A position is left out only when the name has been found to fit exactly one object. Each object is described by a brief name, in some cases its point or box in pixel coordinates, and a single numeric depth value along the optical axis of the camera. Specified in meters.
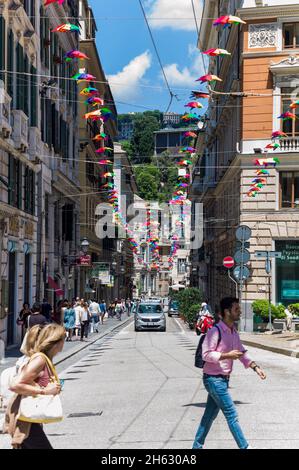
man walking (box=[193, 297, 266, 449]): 7.80
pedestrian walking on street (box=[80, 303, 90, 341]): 32.10
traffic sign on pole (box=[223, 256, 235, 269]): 30.36
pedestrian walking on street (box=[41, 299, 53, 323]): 28.92
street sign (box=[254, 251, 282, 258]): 29.23
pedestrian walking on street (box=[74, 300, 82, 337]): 32.28
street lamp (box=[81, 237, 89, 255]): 45.38
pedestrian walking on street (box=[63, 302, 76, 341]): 31.20
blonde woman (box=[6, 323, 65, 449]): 5.99
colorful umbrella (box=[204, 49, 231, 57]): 22.15
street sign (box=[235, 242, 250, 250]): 28.58
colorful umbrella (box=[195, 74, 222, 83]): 22.69
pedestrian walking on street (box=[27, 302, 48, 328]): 17.91
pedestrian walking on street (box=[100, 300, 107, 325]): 51.63
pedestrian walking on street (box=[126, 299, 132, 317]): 76.45
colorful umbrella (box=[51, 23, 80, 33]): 20.72
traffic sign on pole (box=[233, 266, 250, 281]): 28.22
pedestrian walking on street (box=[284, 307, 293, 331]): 32.69
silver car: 41.50
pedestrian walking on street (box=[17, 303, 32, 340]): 25.20
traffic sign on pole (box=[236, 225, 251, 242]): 28.97
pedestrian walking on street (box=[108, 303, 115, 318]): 65.62
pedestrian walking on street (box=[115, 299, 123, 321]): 60.47
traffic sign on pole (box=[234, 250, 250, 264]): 28.30
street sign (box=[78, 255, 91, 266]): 44.31
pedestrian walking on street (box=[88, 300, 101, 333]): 38.00
